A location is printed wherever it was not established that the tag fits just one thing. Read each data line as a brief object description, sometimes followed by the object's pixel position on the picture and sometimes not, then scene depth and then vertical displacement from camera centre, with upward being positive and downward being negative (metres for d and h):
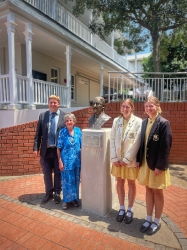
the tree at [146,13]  6.37 +3.53
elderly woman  3.13 -0.64
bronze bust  3.16 +0.04
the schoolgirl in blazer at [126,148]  2.67 -0.42
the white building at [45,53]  6.16 +3.07
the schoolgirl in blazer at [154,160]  2.40 -0.53
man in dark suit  3.34 -0.43
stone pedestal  2.98 -0.84
